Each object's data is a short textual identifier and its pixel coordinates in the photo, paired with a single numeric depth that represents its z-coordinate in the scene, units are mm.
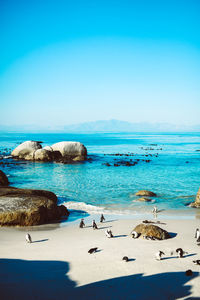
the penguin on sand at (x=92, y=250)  10023
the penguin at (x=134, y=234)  11694
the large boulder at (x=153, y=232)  11594
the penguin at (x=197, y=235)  11480
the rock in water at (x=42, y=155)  42188
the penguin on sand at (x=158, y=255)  9375
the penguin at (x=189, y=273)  8312
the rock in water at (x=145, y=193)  21234
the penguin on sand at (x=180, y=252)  9664
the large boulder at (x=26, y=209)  13570
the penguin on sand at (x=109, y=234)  12058
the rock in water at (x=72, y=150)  44219
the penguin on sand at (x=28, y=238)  11305
